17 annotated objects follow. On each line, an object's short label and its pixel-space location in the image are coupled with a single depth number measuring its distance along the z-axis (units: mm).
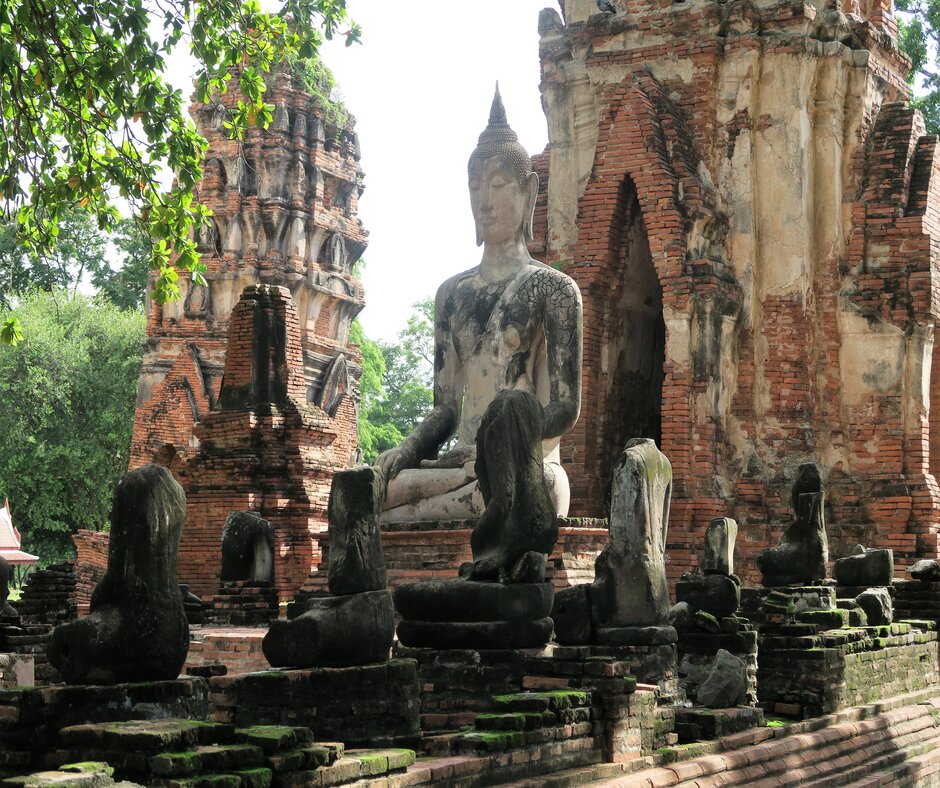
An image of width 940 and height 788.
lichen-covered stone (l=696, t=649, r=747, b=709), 7676
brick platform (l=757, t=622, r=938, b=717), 8484
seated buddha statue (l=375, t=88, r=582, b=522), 9617
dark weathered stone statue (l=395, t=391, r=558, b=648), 6824
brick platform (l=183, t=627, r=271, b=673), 8461
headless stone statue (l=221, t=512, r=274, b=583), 10828
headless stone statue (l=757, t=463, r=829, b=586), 10664
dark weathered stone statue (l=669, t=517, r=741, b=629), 8297
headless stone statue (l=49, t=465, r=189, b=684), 5418
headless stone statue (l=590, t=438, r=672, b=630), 7441
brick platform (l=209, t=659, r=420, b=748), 5352
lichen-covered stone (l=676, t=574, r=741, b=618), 8492
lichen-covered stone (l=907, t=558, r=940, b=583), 12227
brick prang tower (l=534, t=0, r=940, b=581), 14305
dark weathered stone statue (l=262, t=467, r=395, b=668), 5605
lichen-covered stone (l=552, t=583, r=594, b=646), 7363
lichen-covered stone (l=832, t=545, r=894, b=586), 11359
